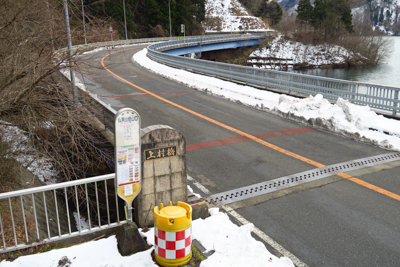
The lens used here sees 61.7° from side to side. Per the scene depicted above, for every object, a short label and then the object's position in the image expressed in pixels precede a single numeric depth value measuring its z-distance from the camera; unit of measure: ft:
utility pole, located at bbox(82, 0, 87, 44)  23.65
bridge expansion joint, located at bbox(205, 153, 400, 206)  22.12
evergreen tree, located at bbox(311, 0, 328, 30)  257.26
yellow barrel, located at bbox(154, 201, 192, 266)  14.15
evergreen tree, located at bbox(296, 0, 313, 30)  267.27
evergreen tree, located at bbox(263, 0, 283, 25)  416.67
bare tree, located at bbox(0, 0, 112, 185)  22.01
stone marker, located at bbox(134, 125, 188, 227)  17.17
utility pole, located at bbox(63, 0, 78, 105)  22.88
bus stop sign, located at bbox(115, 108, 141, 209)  14.87
